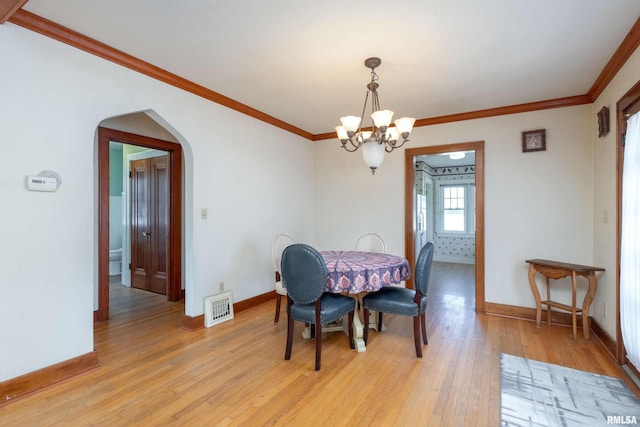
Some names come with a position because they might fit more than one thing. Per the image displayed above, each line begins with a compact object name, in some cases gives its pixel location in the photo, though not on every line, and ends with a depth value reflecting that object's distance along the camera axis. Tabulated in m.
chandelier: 2.43
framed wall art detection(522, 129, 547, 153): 3.55
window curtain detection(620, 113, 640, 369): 2.11
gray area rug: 1.83
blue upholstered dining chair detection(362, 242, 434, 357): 2.60
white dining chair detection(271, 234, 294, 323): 3.33
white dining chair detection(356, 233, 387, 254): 3.84
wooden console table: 2.95
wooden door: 4.41
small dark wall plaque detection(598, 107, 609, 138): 2.83
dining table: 2.54
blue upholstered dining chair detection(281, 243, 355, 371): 2.39
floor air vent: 3.26
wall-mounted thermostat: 2.05
